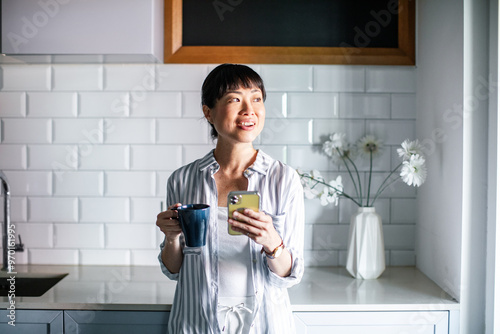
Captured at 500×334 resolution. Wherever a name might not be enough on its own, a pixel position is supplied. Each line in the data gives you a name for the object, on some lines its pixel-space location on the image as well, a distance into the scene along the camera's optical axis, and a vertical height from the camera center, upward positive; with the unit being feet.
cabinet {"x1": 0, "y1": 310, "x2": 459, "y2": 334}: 5.04 -1.73
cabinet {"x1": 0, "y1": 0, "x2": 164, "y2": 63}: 5.57 +1.55
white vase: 6.04 -1.09
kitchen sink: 6.14 -1.63
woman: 4.25 -0.80
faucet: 6.23 -0.88
